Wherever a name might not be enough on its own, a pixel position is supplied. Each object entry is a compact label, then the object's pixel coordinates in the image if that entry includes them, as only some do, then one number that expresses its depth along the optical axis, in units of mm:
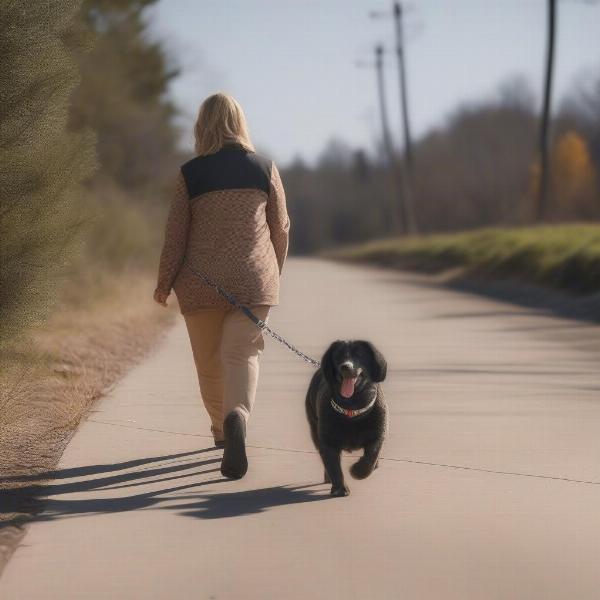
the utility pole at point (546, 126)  76625
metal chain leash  15414
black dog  13594
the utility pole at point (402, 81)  116712
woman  15398
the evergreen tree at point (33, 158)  16969
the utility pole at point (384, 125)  134625
